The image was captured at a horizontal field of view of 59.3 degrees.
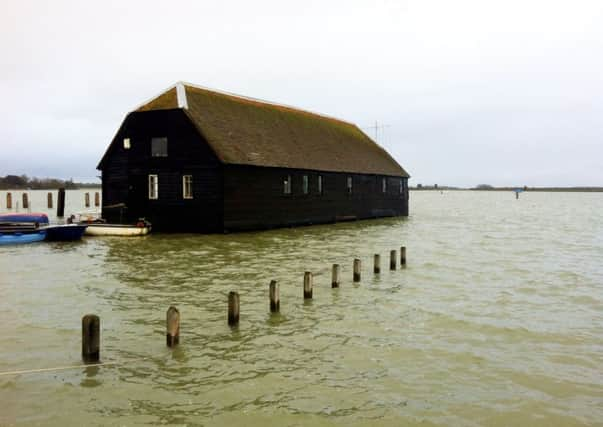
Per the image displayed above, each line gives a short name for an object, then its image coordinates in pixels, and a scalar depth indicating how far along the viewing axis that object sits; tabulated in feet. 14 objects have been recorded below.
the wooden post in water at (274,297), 43.39
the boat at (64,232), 92.48
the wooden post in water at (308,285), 48.19
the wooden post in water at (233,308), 39.40
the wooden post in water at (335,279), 54.44
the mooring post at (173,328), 33.73
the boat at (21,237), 87.51
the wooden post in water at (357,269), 58.18
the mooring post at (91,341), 30.63
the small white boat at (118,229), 98.22
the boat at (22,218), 101.50
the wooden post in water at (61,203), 165.74
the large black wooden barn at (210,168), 99.55
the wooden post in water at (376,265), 63.67
